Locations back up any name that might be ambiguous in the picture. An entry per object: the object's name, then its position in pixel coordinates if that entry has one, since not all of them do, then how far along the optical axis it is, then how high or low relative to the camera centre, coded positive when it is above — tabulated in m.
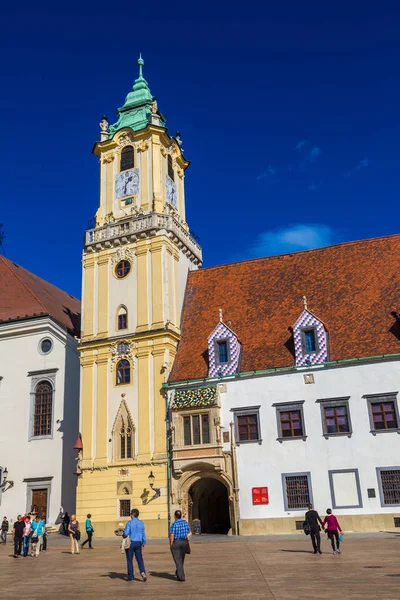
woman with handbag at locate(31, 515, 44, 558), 22.08 -1.05
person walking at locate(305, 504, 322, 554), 18.44 -1.04
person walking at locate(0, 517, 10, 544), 30.27 -1.21
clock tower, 31.52 +10.73
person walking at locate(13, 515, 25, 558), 22.23 -1.02
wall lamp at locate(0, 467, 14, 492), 35.97 +1.39
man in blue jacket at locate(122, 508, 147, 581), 13.70 -0.89
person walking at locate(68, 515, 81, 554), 22.36 -1.13
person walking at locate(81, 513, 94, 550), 24.84 -1.10
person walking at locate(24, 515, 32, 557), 22.23 -1.01
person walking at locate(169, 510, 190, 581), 13.39 -0.93
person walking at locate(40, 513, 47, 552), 24.67 -1.54
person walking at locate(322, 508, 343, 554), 17.88 -1.16
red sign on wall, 28.50 -0.04
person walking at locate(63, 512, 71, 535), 33.14 -0.97
